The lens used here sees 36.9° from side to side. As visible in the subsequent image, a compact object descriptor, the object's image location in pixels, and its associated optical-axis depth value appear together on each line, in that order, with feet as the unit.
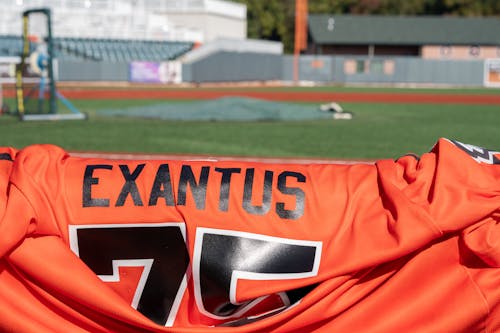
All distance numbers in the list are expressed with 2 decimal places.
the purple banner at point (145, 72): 146.61
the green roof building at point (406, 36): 224.53
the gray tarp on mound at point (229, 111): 59.93
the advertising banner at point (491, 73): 159.12
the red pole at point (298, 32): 167.63
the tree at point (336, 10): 257.75
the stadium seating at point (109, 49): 162.30
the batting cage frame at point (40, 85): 58.23
